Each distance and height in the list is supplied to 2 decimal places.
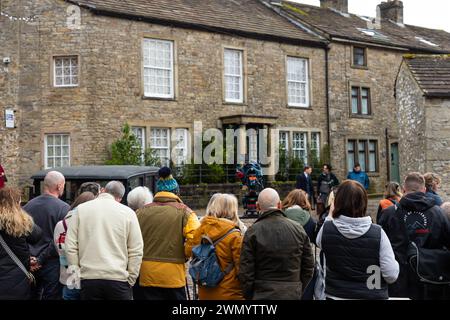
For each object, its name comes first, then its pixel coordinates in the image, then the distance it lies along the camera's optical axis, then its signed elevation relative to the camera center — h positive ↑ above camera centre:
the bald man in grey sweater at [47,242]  6.46 -0.74
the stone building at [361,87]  30.38 +3.71
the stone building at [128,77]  22.95 +3.46
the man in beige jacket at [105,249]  5.70 -0.73
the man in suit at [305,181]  20.91 -0.56
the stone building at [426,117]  17.38 +1.23
